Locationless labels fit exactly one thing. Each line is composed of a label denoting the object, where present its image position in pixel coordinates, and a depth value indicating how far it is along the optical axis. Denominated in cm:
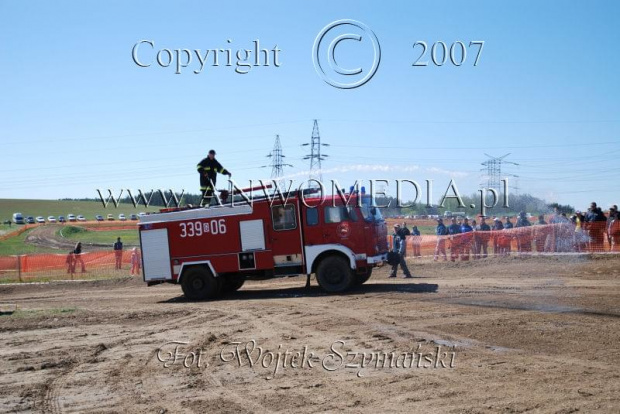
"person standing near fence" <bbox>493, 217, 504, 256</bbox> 2327
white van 9684
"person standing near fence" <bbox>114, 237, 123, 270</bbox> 3000
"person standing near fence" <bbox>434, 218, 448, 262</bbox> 2438
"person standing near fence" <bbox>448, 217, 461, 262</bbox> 2392
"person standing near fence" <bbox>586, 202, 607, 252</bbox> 2091
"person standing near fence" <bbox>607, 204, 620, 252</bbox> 2053
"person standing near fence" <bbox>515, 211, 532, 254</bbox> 2236
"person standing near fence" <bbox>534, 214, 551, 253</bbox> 2180
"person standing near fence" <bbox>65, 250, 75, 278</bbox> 2944
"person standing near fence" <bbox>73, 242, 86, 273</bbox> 2973
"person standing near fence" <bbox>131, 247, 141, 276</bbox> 2855
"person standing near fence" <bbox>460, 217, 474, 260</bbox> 2363
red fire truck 1686
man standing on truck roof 1764
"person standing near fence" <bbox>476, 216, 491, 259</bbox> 2353
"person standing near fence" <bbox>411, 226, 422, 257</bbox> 2602
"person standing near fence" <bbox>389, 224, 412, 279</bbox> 2009
